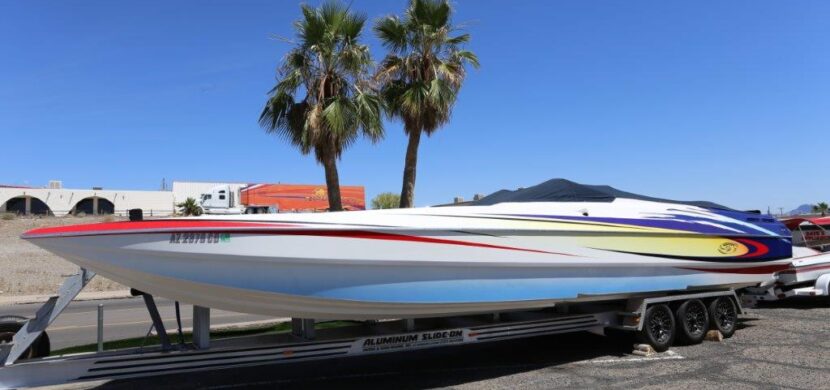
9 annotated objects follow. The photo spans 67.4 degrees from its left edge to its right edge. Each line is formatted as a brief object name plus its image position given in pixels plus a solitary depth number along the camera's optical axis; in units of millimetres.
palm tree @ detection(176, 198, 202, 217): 45081
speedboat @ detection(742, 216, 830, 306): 11281
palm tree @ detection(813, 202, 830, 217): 56766
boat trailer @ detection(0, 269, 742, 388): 5293
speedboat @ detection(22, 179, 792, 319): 5473
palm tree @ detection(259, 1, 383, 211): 12445
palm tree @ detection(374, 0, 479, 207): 13305
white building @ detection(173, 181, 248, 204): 65625
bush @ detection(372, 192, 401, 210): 66050
